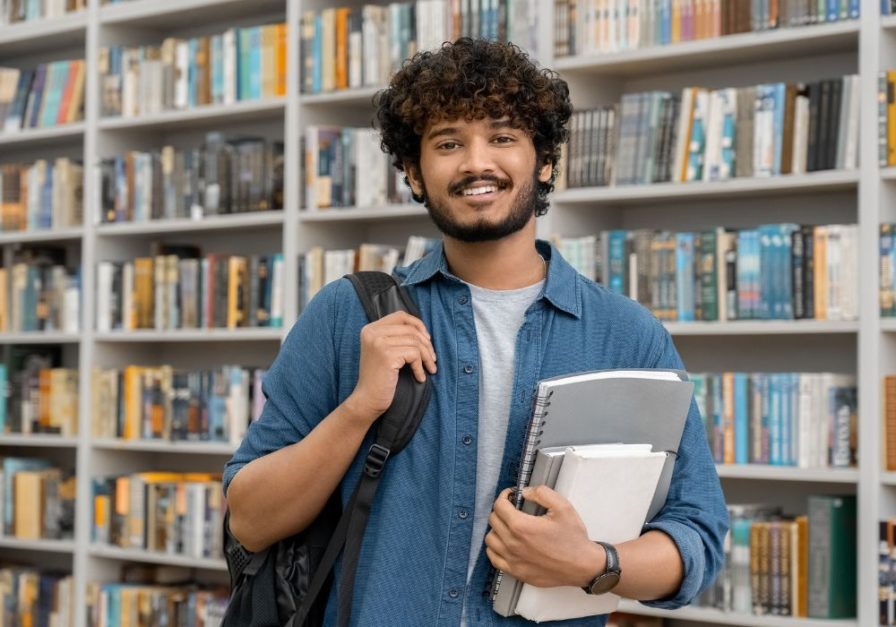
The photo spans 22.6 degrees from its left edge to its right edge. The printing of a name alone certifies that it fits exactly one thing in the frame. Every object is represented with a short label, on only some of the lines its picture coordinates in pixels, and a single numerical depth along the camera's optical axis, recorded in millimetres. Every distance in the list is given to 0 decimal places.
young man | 2512
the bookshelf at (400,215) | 4152
